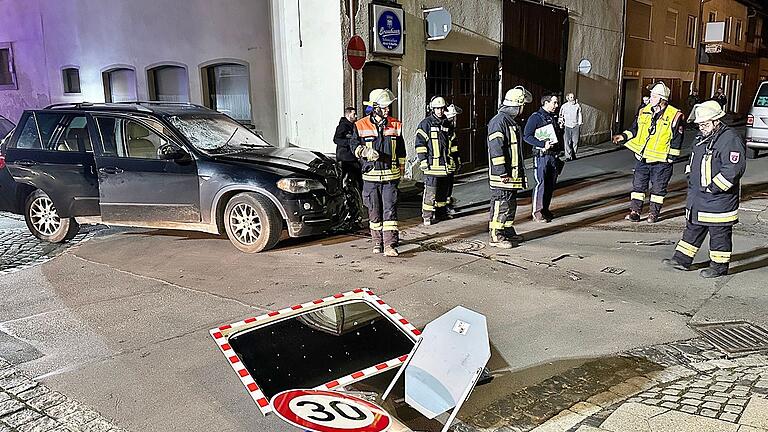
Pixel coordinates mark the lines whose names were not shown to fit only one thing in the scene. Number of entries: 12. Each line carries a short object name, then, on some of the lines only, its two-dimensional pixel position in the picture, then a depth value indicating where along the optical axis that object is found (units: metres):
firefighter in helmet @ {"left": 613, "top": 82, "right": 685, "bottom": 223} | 8.52
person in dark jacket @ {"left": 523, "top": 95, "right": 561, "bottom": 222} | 8.88
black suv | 7.53
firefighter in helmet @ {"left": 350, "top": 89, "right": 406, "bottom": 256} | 7.09
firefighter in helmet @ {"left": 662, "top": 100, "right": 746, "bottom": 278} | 6.07
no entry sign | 10.77
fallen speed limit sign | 2.79
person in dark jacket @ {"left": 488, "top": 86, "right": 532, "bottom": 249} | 7.50
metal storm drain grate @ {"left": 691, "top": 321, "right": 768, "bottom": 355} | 4.73
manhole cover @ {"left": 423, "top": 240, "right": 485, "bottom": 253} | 7.70
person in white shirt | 16.33
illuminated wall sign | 11.48
